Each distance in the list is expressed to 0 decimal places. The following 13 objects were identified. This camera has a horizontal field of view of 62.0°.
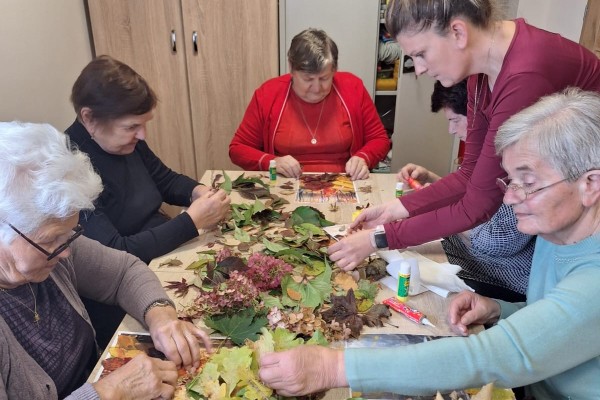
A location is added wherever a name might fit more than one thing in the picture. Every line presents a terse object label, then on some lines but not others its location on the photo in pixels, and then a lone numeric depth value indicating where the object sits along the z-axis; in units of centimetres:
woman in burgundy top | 149
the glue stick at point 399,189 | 235
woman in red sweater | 293
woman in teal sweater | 109
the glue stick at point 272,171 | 258
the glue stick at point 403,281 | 153
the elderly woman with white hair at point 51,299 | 115
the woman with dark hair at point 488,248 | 188
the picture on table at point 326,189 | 235
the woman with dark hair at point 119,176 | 188
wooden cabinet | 358
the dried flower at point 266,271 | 159
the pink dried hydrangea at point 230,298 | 147
